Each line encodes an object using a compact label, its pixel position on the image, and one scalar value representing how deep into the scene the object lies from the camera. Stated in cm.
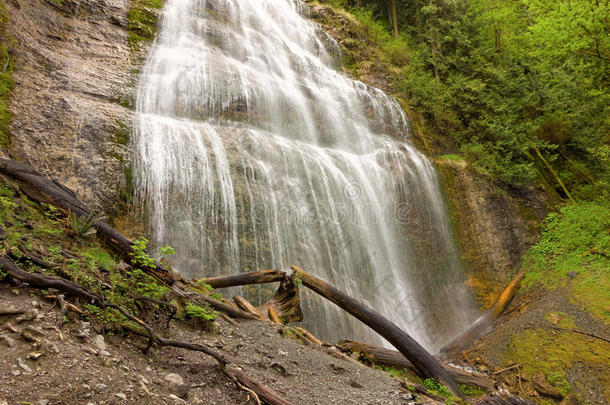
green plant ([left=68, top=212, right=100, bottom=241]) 377
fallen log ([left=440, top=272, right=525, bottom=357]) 877
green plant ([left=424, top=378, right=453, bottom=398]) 506
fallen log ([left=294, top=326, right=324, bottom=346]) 527
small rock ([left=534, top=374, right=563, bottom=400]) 640
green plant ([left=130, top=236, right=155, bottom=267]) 338
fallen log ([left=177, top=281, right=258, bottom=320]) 416
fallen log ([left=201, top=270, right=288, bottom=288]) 557
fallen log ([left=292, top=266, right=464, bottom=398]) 547
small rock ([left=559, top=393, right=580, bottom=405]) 614
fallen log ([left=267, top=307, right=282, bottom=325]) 547
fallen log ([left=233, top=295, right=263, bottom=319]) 518
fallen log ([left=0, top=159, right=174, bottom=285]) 400
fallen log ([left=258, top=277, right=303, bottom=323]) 582
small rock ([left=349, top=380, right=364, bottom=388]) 393
